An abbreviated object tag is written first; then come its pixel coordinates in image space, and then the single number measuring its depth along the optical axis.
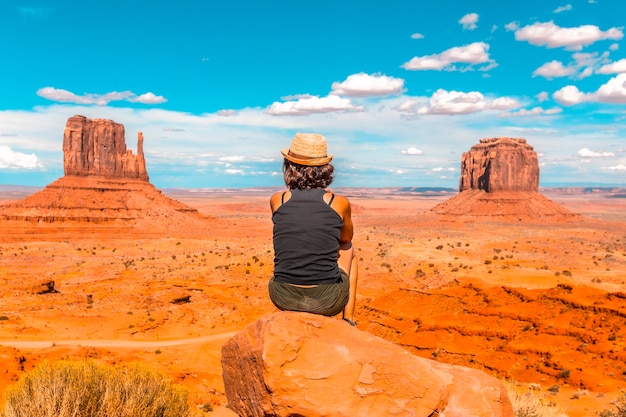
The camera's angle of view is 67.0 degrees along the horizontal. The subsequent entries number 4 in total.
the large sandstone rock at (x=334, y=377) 4.11
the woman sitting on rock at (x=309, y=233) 4.49
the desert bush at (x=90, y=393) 7.00
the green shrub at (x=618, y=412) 9.58
